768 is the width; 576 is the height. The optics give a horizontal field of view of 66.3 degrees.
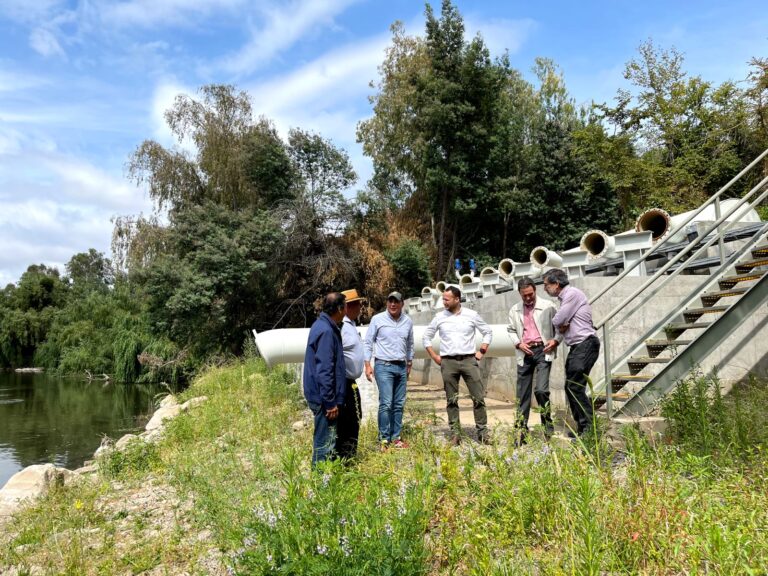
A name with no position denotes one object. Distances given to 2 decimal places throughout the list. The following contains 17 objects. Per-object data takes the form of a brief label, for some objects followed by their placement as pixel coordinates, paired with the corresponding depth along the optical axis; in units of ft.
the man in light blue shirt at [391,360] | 17.62
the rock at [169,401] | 47.34
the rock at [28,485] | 19.30
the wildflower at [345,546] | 8.64
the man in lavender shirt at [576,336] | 16.39
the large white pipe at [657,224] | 28.35
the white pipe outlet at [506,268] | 35.41
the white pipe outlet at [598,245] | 27.78
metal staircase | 17.44
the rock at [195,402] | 35.68
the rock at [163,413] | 39.41
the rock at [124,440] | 25.29
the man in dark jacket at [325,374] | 14.23
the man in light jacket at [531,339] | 17.54
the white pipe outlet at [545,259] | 30.55
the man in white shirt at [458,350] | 17.94
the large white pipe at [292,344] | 25.12
